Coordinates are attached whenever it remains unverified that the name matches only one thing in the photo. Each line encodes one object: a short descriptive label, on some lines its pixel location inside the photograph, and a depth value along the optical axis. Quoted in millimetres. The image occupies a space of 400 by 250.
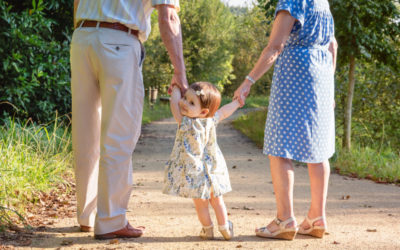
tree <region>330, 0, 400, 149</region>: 7625
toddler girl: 3383
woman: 3559
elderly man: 3377
